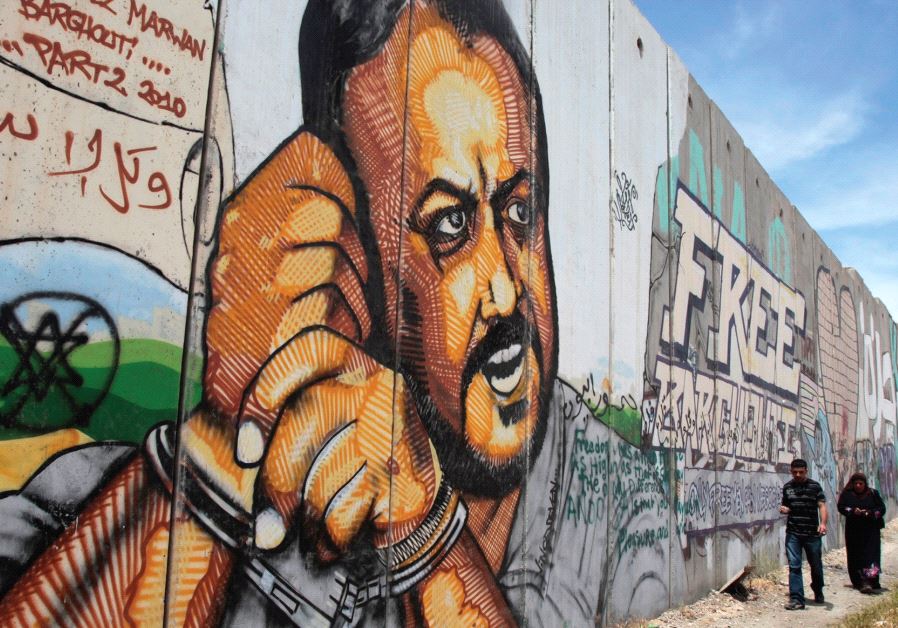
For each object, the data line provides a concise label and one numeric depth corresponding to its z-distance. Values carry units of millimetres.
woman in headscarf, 10844
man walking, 9508
